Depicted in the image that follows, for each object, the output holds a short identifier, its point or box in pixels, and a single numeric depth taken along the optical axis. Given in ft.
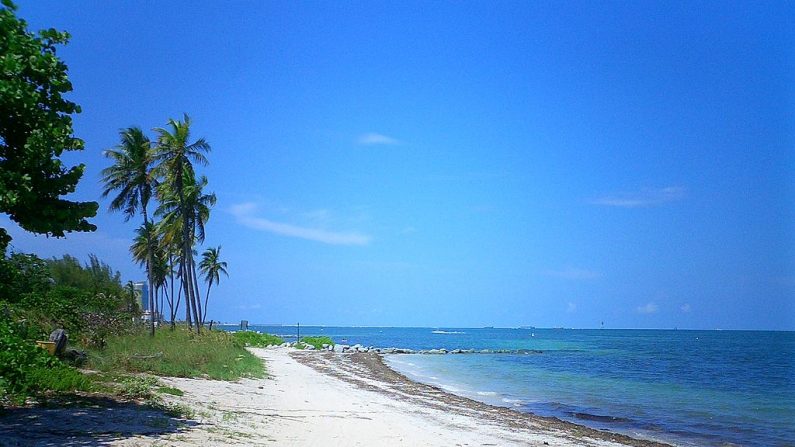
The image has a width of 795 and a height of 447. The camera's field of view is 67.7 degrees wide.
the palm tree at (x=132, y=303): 105.93
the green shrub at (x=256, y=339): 183.44
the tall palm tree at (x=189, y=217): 123.44
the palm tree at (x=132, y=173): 110.22
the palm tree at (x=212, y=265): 227.61
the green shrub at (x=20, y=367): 29.43
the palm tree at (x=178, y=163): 112.06
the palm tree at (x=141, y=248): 177.23
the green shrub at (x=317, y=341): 203.76
